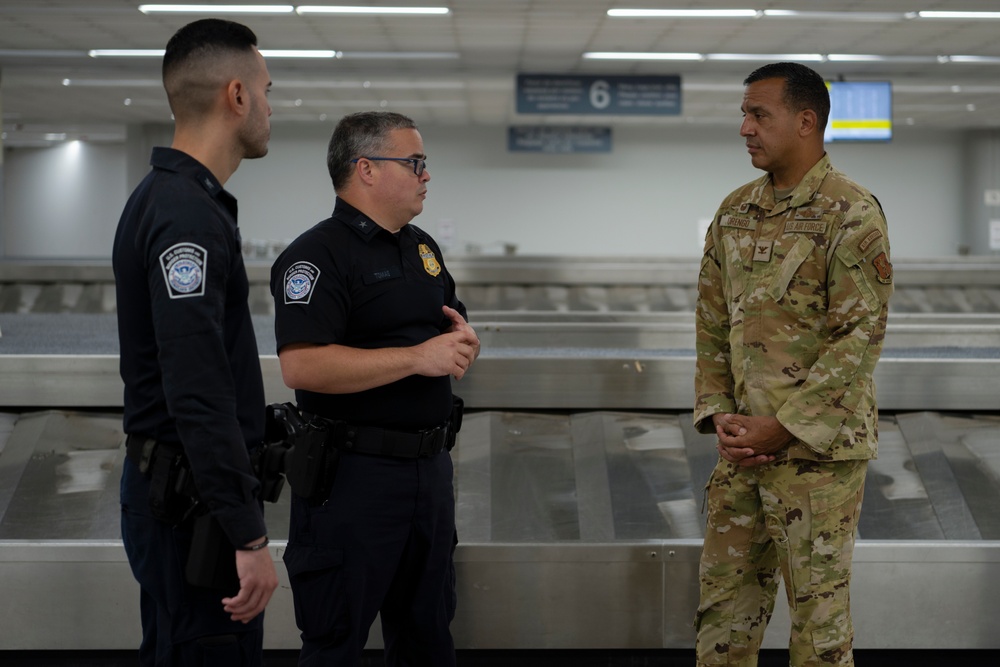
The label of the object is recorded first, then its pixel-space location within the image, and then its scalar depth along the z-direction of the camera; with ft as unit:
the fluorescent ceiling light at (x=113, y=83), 55.67
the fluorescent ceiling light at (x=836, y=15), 37.27
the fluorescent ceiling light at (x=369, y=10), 36.65
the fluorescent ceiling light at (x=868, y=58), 46.50
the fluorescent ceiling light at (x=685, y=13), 37.17
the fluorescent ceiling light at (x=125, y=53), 46.47
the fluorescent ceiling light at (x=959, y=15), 37.58
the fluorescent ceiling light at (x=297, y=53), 46.11
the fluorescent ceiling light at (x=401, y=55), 46.76
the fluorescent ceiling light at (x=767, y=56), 46.24
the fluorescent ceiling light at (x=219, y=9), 36.42
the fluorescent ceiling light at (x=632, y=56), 46.42
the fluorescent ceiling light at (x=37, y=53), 46.98
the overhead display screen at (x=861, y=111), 46.80
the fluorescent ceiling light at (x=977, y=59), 47.32
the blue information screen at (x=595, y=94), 50.52
